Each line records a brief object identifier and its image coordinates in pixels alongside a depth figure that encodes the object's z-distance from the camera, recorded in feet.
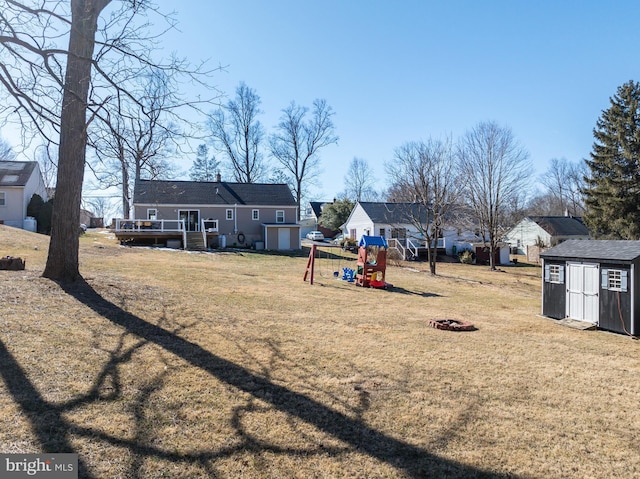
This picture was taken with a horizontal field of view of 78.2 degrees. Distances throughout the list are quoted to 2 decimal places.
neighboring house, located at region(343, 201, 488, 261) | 115.34
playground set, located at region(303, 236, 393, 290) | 55.52
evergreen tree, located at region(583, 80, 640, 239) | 97.50
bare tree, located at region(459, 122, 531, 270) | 93.04
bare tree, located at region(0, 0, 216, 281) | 21.18
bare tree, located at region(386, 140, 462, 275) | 79.78
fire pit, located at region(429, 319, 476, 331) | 31.63
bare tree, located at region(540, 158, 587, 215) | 182.09
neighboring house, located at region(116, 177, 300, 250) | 102.63
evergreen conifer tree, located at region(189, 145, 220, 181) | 157.28
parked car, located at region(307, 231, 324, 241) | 176.37
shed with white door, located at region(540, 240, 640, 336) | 35.65
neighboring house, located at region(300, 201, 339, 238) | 207.23
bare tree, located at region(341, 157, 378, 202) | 220.43
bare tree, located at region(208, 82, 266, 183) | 157.29
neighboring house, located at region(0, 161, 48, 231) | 92.87
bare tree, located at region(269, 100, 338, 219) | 165.78
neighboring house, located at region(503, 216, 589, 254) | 140.46
